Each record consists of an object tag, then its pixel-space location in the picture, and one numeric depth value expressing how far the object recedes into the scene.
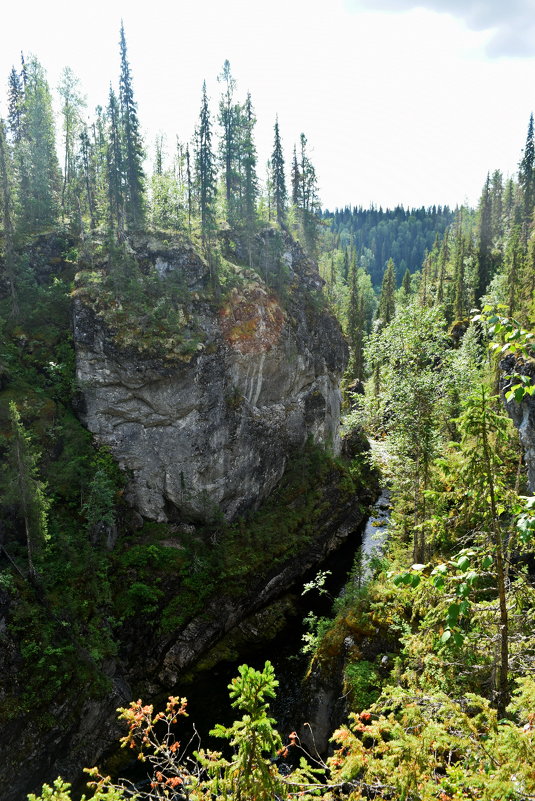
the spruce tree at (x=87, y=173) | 35.72
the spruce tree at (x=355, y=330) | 62.22
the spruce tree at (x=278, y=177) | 46.03
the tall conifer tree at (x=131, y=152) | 33.75
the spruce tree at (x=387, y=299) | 68.00
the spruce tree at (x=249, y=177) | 37.97
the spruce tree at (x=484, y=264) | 60.74
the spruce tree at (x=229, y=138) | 39.56
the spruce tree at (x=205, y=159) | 36.03
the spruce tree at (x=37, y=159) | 33.72
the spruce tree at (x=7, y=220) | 27.03
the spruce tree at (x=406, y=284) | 81.30
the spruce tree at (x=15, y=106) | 42.88
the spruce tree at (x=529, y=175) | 66.69
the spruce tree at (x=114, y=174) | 33.22
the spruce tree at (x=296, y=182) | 53.41
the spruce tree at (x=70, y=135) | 37.59
